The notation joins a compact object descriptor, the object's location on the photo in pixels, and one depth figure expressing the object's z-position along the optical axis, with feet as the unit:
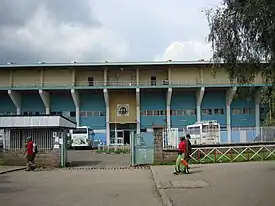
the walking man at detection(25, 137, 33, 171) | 50.65
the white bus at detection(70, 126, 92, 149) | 115.33
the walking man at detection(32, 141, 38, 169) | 51.19
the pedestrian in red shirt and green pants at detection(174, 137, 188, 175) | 40.64
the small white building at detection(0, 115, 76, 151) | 57.76
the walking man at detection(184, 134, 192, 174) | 41.84
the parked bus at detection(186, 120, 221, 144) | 71.57
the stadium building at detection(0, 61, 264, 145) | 130.63
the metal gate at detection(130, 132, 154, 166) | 55.34
